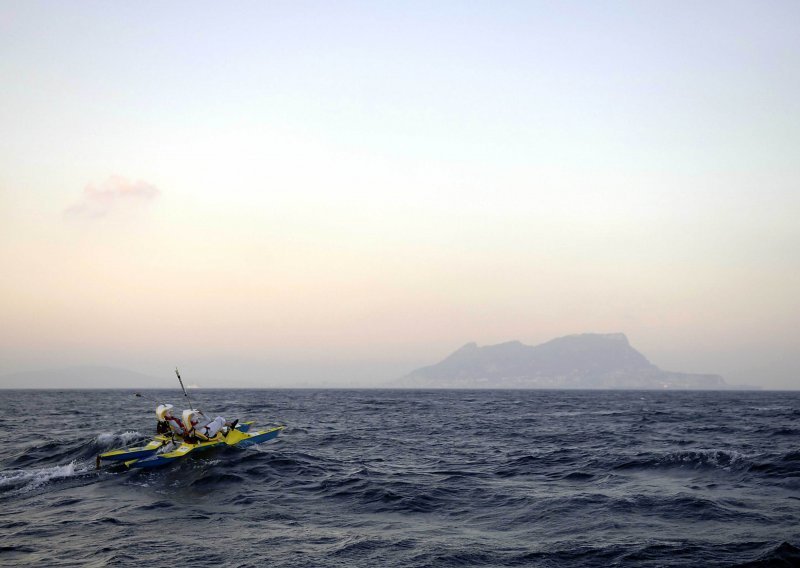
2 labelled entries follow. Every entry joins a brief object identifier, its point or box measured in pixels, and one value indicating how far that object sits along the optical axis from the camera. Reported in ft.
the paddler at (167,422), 101.60
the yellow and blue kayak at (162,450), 92.96
